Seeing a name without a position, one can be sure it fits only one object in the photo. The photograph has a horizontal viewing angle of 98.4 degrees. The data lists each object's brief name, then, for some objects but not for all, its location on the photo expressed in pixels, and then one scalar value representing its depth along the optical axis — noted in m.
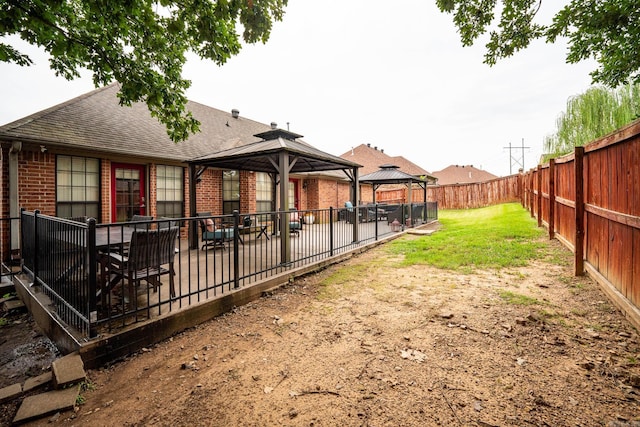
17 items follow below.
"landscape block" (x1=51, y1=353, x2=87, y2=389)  2.52
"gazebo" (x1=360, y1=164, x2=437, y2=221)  14.76
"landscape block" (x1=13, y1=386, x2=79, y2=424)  2.21
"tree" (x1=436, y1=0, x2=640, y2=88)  5.03
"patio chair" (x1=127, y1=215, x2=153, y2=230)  6.05
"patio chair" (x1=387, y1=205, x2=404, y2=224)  13.13
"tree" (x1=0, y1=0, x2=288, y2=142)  3.85
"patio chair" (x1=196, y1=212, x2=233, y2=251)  8.10
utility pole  42.55
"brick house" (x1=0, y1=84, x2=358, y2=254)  6.66
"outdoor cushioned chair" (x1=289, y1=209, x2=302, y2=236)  9.86
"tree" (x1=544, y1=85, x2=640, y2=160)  13.00
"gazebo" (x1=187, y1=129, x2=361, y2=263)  6.29
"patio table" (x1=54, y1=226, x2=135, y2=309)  3.19
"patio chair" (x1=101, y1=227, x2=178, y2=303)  3.44
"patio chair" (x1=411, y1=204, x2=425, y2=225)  13.85
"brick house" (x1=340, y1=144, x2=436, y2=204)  25.36
